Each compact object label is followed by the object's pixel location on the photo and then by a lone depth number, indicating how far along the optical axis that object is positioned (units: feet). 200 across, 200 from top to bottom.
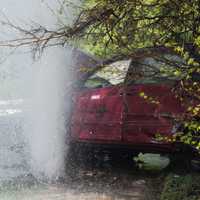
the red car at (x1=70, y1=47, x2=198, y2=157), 48.70
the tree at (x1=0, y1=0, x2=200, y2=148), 32.42
